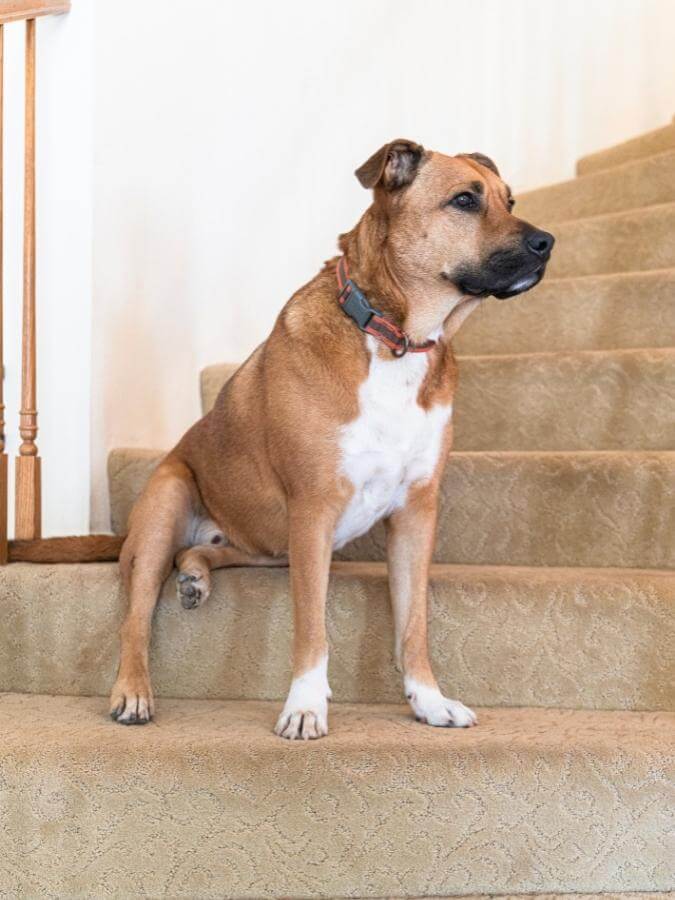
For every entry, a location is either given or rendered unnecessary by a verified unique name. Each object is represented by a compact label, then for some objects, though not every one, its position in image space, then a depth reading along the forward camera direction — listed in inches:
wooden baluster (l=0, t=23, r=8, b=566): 77.0
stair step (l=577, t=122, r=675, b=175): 136.4
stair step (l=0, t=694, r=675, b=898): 55.4
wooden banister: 81.7
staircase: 55.6
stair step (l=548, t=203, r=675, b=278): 107.3
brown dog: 64.8
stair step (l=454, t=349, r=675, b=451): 86.1
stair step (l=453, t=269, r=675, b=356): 96.4
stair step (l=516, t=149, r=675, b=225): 122.3
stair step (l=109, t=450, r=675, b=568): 76.7
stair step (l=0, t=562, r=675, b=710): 67.2
